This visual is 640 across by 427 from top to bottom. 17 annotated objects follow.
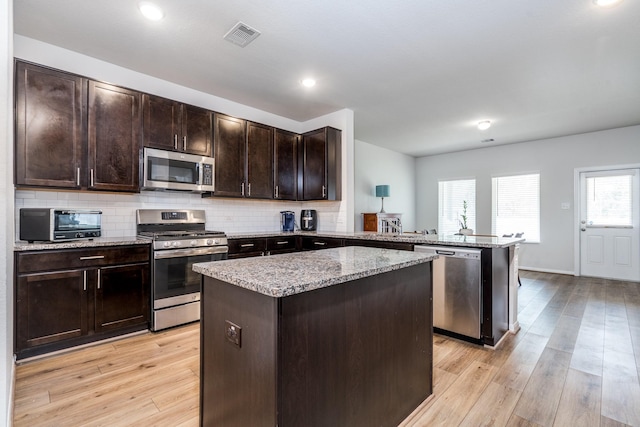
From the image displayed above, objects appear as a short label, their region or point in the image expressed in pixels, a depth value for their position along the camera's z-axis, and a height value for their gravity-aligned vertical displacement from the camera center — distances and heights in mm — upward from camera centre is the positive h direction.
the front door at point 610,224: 4992 -193
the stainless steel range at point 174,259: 2850 -460
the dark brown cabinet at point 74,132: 2385 +717
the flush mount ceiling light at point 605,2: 2098 +1484
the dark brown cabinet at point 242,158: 3586 +707
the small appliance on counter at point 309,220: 4551 -99
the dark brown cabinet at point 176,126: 3029 +942
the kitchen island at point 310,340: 1100 -549
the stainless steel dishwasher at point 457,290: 2627 -705
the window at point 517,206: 6000 +154
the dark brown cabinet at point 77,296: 2248 -678
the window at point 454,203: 6869 +243
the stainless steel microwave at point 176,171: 2980 +452
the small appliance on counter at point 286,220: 4559 -106
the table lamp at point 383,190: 6164 +482
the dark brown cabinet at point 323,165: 4152 +680
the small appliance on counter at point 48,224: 2389 -80
